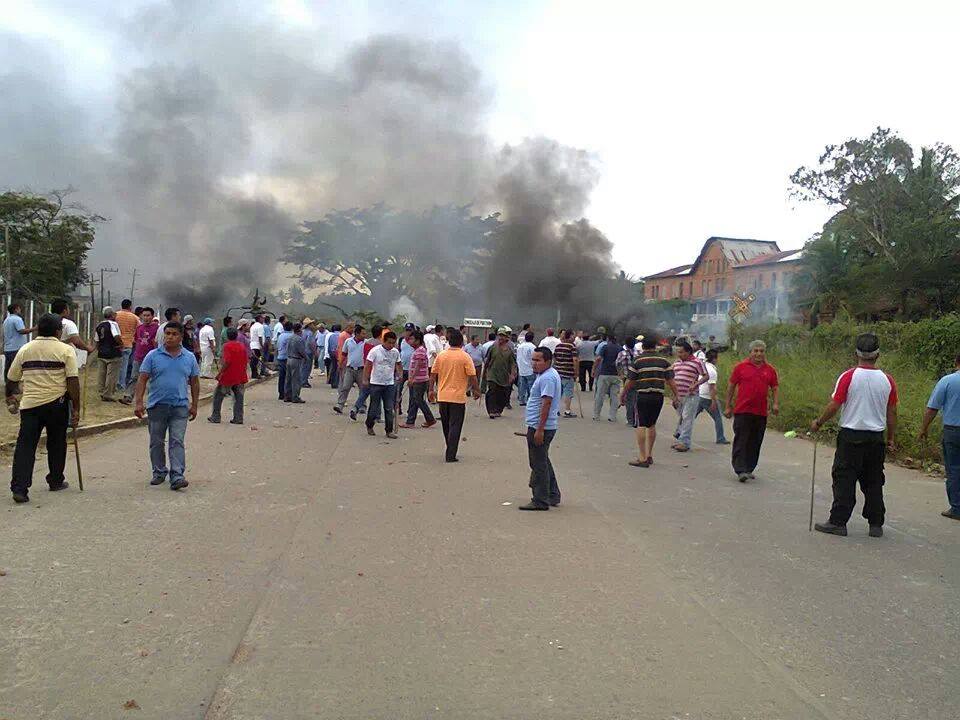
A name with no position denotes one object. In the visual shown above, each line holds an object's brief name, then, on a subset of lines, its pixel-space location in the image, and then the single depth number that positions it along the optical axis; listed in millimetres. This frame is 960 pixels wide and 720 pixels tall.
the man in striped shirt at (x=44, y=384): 7148
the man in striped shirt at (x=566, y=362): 15766
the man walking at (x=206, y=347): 18844
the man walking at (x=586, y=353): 21328
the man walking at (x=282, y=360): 16766
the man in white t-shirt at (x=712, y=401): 12477
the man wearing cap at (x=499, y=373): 14656
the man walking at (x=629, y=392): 14492
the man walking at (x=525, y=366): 17188
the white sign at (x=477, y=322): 29505
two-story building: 52709
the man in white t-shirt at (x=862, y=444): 6812
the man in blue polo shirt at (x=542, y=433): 7332
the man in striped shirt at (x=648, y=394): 10008
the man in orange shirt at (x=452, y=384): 9984
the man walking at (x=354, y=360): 13969
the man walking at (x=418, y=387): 13656
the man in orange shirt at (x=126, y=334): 13977
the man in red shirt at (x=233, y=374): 12445
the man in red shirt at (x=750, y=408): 9430
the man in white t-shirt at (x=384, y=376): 12141
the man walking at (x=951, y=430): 7734
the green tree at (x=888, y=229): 33438
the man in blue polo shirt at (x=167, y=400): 7859
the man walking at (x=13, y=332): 12586
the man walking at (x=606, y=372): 15641
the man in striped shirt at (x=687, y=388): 11867
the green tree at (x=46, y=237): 32812
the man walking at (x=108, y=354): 13367
